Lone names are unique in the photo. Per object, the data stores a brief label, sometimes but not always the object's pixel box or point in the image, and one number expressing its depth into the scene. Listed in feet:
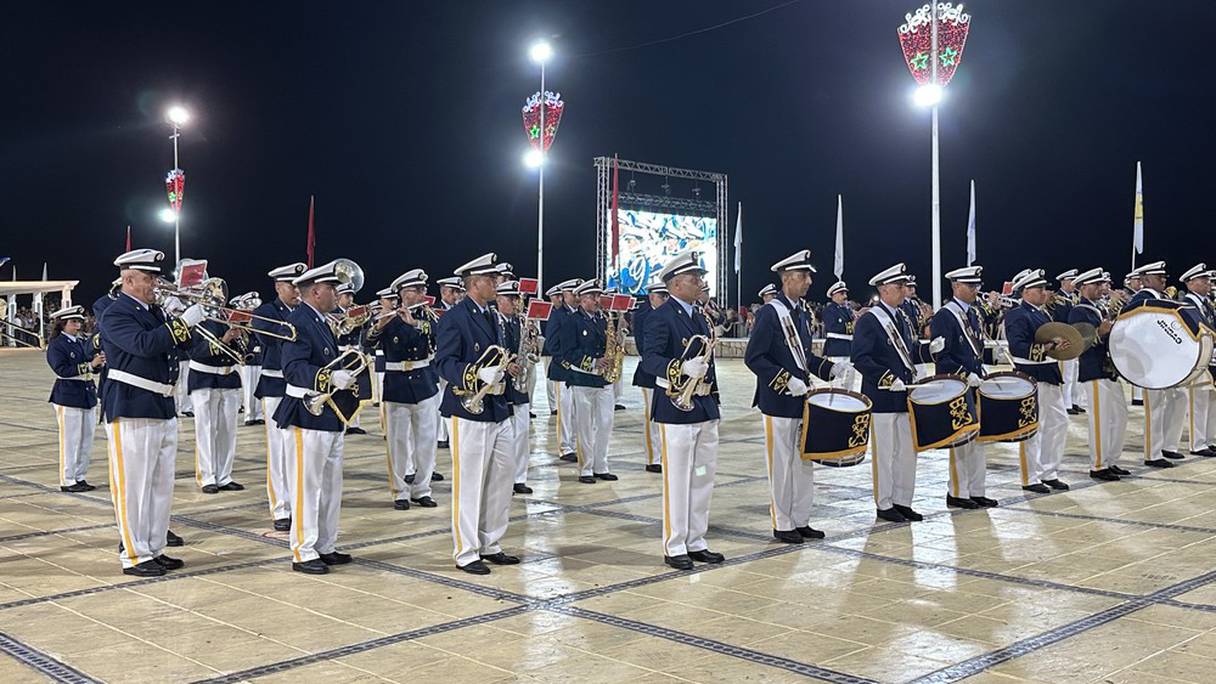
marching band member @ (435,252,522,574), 21.98
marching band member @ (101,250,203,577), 21.83
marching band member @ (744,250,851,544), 24.40
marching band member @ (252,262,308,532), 24.71
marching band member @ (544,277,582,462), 37.96
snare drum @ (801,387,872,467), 23.91
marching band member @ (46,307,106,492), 32.99
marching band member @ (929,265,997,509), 28.45
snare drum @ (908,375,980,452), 26.35
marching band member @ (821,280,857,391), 55.47
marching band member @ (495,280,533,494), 23.17
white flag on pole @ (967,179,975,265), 88.09
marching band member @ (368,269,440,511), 30.27
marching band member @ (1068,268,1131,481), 32.45
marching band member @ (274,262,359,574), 22.27
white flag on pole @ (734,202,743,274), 123.55
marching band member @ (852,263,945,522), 26.68
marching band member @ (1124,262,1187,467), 35.58
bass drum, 30.83
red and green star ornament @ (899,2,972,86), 63.62
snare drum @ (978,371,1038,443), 27.89
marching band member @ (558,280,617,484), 34.60
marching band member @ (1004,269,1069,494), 30.83
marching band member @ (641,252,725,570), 22.54
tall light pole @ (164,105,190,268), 98.12
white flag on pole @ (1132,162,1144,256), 81.30
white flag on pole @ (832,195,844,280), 101.43
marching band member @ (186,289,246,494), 32.73
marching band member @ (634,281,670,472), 35.09
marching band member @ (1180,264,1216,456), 35.83
